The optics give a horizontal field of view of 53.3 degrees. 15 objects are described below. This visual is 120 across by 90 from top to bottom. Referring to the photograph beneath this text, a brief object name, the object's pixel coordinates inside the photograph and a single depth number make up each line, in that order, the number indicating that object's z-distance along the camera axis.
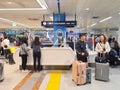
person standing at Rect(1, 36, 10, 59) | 7.03
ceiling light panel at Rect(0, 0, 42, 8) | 6.09
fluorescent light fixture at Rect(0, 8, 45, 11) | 7.53
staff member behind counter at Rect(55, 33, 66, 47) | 5.23
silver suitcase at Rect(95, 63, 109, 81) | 3.68
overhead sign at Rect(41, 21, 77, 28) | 7.35
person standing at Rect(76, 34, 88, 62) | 4.01
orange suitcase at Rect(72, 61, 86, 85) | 3.44
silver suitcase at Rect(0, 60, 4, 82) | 3.66
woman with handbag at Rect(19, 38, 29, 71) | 4.58
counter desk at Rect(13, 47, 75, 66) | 4.79
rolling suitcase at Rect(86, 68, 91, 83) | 3.57
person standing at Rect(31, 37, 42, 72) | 4.56
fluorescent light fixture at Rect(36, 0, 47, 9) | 5.90
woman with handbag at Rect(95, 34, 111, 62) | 4.14
